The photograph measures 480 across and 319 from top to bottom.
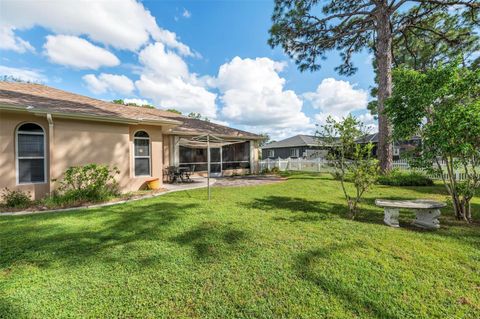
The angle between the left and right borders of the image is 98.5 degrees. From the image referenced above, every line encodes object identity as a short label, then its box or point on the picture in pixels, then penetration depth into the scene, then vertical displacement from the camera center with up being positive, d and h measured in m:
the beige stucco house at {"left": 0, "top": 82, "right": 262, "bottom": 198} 6.76 +0.97
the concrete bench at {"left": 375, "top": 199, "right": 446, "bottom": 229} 4.73 -1.28
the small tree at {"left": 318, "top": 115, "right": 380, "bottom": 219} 5.20 +0.16
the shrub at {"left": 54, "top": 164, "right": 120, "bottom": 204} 6.98 -0.72
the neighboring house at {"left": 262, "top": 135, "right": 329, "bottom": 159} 35.66 +2.16
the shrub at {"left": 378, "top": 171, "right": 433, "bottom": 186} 10.58 -1.15
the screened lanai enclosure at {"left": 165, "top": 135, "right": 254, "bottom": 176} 13.19 +0.37
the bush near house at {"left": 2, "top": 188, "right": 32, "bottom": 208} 6.46 -1.09
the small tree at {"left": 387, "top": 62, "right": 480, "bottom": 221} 4.54 +0.90
